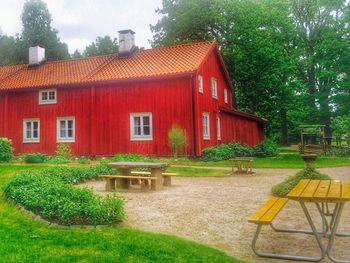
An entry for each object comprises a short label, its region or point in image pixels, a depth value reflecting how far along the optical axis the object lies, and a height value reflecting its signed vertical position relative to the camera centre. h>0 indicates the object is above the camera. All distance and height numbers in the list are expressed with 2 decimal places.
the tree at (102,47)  54.81 +16.08
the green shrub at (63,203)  6.85 -0.93
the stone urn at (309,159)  9.75 -0.26
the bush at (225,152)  21.22 -0.04
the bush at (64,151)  21.69 +0.25
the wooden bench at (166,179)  12.62 -0.90
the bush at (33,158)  19.16 -0.11
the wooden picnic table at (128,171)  11.52 -0.58
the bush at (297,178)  9.78 -0.77
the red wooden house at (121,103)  21.45 +3.18
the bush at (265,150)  26.58 +0.01
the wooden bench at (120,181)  11.36 -0.84
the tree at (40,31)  47.97 +16.26
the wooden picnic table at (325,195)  4.78 -0.61
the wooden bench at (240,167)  15.76 -0.67
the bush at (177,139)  20.39 +0.73
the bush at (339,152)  26.09 -0.26
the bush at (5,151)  19.02 +0.30
